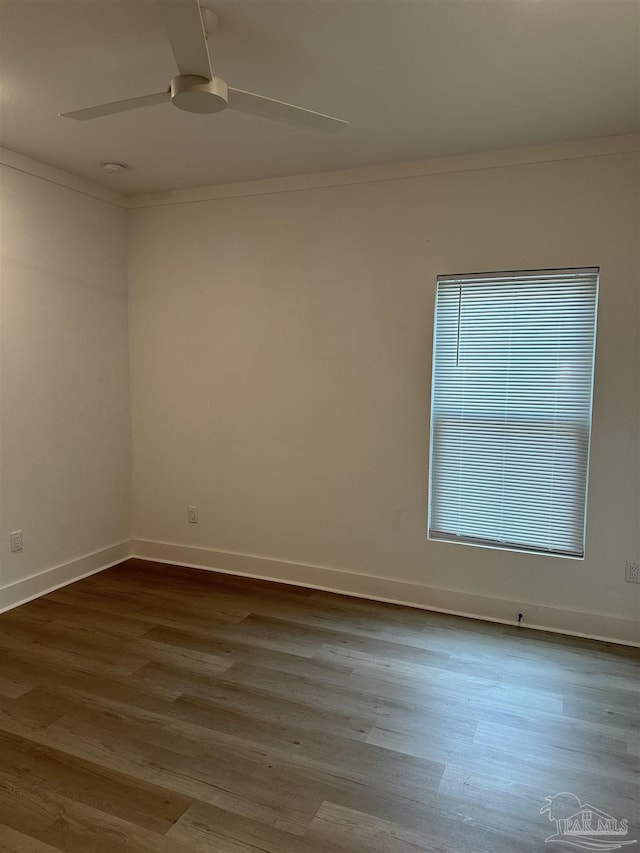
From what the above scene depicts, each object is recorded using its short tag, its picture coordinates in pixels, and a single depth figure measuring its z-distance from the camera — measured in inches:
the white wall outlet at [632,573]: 116.5
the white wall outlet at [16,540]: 131.0
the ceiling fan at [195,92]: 57.6
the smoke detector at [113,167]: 132.0
